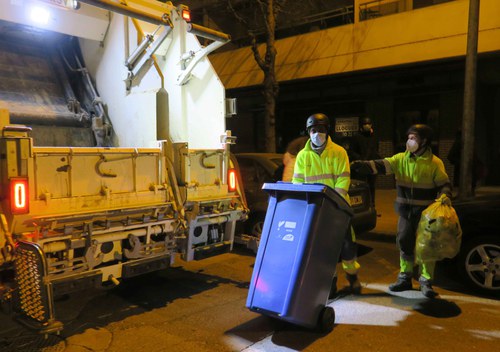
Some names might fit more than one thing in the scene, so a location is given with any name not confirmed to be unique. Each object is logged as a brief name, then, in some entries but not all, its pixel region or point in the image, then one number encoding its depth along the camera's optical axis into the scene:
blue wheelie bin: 3.40
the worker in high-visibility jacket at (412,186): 4.43
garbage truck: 3.26
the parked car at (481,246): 4.39
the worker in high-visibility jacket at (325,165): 4.09
